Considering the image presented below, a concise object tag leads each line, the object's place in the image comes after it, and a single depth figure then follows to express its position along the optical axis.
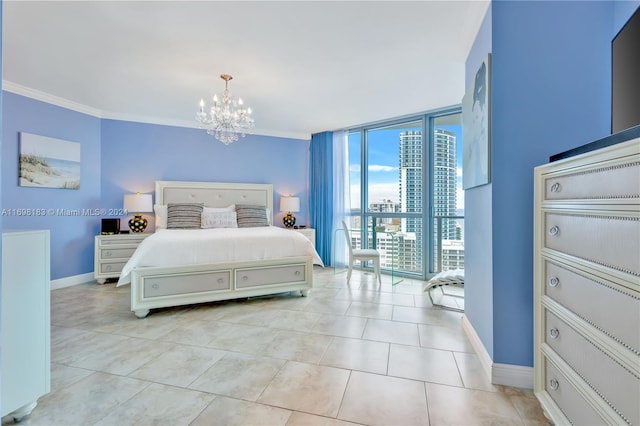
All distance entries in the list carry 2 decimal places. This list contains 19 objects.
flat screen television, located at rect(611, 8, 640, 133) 1.30
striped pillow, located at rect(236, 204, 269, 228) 4.91
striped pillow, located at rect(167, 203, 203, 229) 4.47
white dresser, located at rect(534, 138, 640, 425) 0.96
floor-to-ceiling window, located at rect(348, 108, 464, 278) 4.50
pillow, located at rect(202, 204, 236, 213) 4.82
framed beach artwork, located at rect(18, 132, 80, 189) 3.70
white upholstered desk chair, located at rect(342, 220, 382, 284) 4.30
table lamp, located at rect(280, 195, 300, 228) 5.49
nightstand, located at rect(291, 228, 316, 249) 5.42
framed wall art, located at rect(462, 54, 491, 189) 1.92
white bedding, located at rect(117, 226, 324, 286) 3.03
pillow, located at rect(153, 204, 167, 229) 4.56
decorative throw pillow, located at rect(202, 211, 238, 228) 4.56
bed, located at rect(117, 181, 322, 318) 2.99
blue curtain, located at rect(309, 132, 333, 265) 5.59
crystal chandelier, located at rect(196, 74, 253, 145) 3.41
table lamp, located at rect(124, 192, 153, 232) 4.45
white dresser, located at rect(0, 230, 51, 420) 1.42
